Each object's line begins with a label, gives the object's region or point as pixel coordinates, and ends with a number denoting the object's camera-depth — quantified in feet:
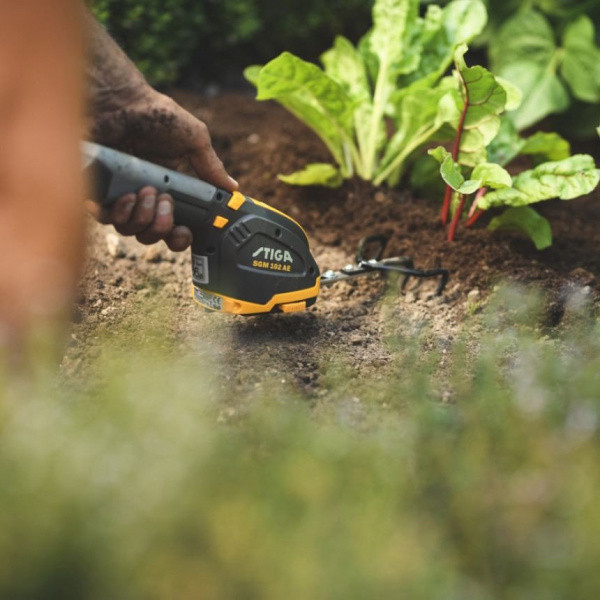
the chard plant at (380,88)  9.46
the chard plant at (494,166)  8.39
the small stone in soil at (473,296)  8.78
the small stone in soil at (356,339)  8.04
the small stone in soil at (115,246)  9.53
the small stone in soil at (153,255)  9.52
